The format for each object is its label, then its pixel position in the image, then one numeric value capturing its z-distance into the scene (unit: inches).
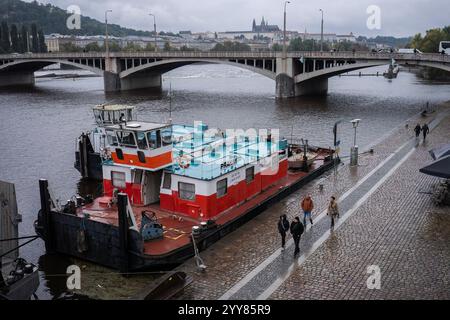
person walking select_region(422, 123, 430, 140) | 1473.7
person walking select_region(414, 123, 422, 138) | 1491.1
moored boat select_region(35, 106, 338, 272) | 711.7
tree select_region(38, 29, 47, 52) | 6935.5
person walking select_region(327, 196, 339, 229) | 785.6
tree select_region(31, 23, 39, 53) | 6771.7
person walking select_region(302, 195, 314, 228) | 770.2
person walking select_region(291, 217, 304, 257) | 678.5
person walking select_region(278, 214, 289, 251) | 689.6
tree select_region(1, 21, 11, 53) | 6190.9
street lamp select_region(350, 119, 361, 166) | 1210.6
